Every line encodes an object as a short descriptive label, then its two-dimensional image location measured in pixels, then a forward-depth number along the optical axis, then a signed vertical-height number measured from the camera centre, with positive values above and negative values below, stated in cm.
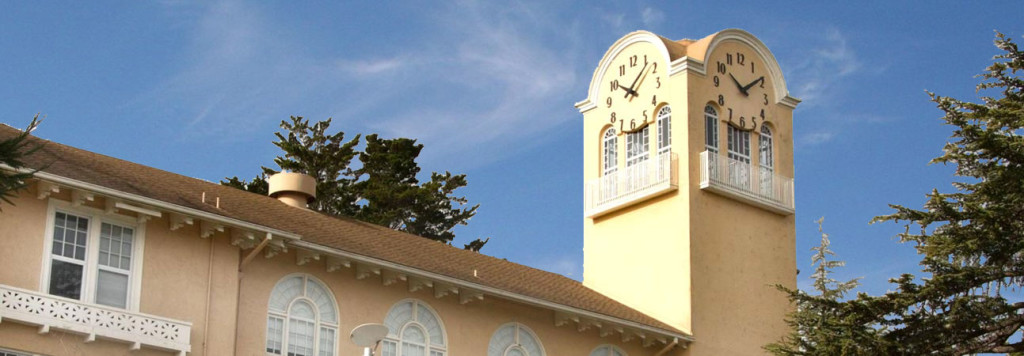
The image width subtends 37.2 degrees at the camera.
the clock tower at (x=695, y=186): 3719 +1062
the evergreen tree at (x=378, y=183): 5281 +1474
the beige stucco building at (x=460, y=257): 2562 +675
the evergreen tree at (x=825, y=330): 2806 +527
